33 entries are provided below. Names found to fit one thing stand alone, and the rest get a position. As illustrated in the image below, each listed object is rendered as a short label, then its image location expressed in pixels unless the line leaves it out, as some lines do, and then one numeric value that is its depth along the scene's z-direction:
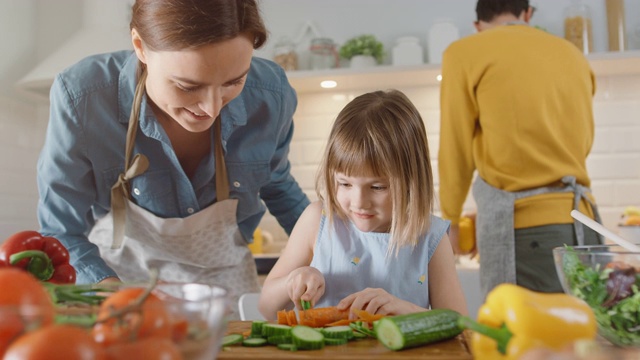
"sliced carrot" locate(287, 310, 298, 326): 1.05
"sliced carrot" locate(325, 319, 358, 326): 1.04
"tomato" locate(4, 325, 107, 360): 0.45
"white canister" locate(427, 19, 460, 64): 3.27
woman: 1.27
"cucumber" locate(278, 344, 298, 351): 0.87
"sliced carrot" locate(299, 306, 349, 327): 1.07
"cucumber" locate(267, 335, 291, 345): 0.91
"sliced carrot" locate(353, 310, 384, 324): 1.04
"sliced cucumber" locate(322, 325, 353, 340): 0.92
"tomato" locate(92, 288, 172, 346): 0.49
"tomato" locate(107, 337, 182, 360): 0.47
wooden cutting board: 0.82
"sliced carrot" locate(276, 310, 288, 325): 1.05
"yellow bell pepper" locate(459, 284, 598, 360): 0.63
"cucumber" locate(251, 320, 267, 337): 0.96
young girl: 1.39
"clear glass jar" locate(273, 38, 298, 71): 3.36
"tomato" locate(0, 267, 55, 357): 0.48
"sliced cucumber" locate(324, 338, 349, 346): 0.91
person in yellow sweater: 2.08
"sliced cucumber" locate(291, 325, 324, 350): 0.86
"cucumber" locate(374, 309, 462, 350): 0.86
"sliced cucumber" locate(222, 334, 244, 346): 0.90
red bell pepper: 0.97
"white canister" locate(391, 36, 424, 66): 3.29
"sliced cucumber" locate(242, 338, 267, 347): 0.90
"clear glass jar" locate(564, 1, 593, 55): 3.18
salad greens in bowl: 0.83
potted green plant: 3.28
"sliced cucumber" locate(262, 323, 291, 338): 0.91
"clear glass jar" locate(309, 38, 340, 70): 3.33
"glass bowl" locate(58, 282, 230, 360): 0.50
